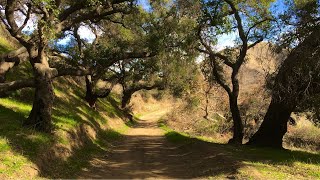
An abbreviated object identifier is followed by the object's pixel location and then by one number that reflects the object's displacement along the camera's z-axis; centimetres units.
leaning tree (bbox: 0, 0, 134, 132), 1107
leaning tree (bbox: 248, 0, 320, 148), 1087
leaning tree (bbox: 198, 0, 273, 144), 1484
